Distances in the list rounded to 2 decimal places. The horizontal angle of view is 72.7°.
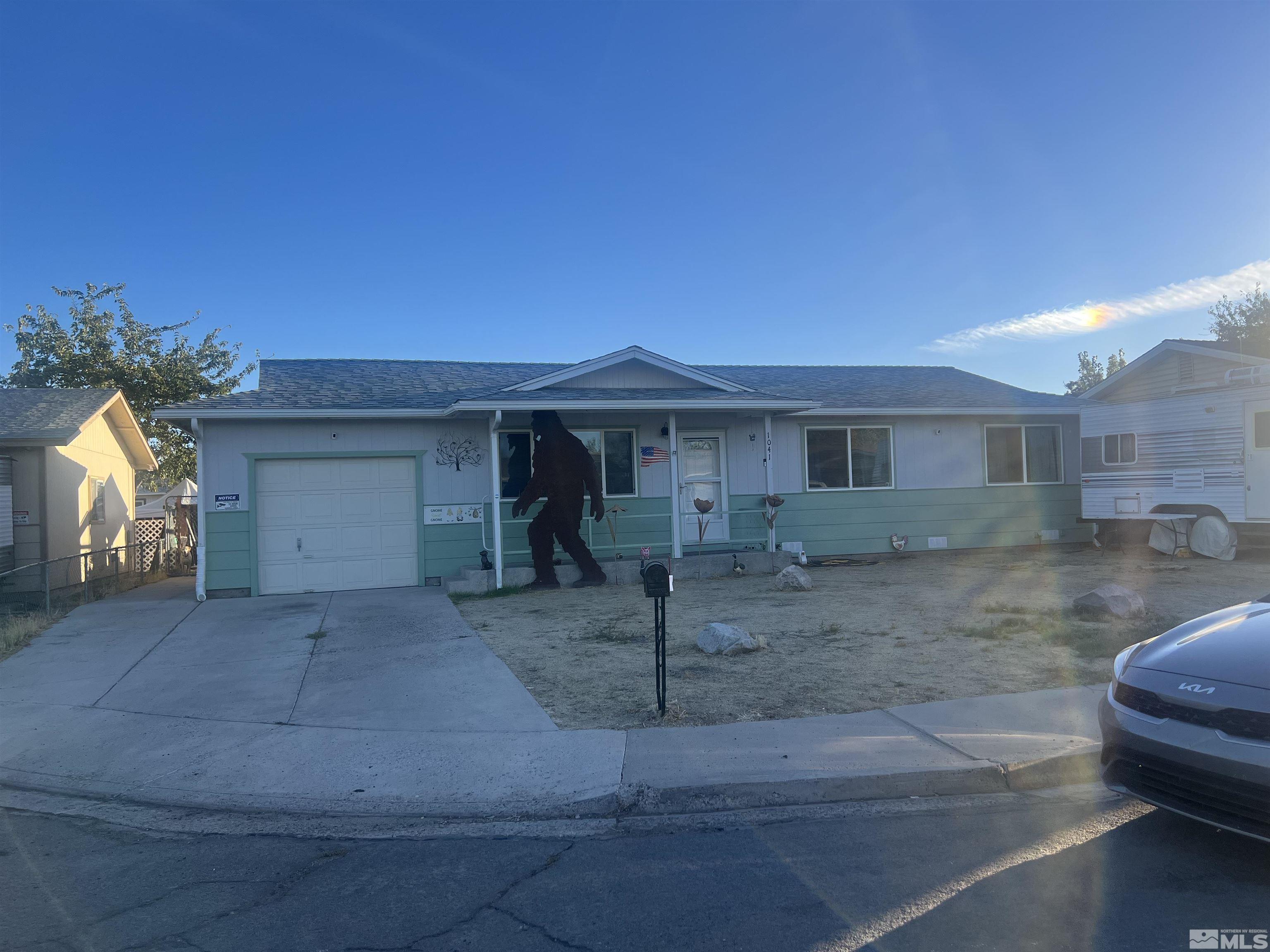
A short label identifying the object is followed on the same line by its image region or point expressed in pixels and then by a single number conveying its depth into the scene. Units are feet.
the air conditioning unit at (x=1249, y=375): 42.78
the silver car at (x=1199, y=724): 11.58
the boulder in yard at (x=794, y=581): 40.09
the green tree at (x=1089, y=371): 185.37
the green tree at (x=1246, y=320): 109.40
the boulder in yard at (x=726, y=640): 26.45
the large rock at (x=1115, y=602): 29.55
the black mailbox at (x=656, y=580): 19.83
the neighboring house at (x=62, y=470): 48.16
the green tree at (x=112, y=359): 80.12
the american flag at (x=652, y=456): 48.75
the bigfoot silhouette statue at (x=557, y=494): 43.86
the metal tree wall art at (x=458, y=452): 46.01
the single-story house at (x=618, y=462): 43.09
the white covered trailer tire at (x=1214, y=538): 46.32
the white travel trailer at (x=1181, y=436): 44.19
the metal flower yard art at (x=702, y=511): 48.37
